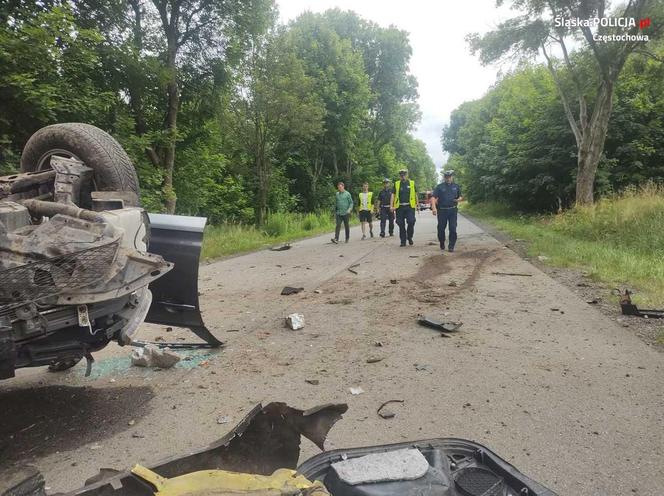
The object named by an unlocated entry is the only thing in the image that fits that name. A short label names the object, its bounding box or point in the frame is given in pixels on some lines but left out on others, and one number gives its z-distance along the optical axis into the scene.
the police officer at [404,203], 13.05
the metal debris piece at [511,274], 8.00
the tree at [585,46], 14.43
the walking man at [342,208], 14.88
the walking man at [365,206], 16.25
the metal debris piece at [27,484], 1.61
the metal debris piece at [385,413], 3.04
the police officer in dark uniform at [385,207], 16.09
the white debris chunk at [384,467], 1.74
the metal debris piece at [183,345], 4.47
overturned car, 2.46
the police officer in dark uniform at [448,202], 11.33
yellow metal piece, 1.61
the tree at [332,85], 30.48
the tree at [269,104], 18.69
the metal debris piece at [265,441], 1.92
